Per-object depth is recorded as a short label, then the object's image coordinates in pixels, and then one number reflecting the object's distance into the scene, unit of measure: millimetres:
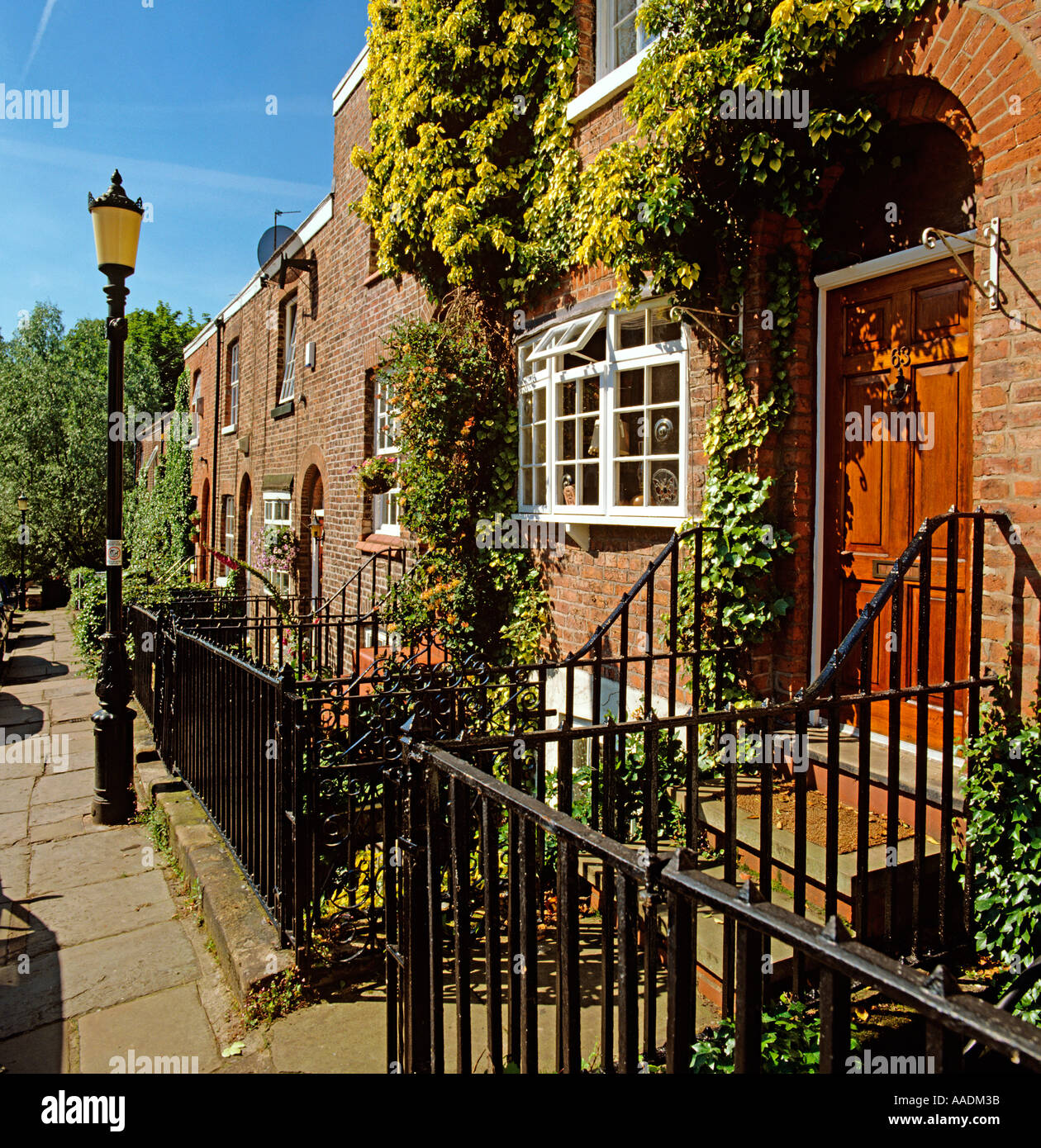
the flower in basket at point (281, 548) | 13672
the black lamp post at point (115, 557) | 5965
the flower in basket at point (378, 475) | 8664
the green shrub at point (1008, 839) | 2959
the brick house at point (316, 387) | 10844
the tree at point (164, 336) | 42000
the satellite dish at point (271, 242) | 15203
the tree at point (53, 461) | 24047
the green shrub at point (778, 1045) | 2270
